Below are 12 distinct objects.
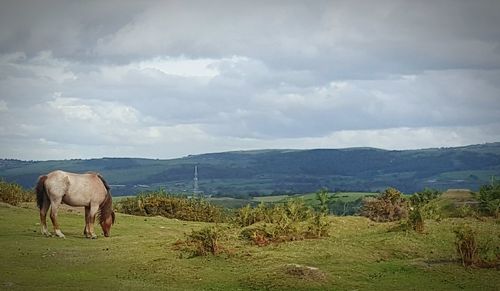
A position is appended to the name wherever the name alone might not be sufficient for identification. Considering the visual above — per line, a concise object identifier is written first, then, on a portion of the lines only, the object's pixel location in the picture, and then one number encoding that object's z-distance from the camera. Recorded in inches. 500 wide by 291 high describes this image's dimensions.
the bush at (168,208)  1512.1
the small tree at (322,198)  1075.2
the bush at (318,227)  863.7
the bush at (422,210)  869.2
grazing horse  956.0
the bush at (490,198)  1120.2
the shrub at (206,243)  765.9
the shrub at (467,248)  700.7
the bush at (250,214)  970.1
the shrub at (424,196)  1241.4
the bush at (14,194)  1392.7
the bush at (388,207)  1290.6
